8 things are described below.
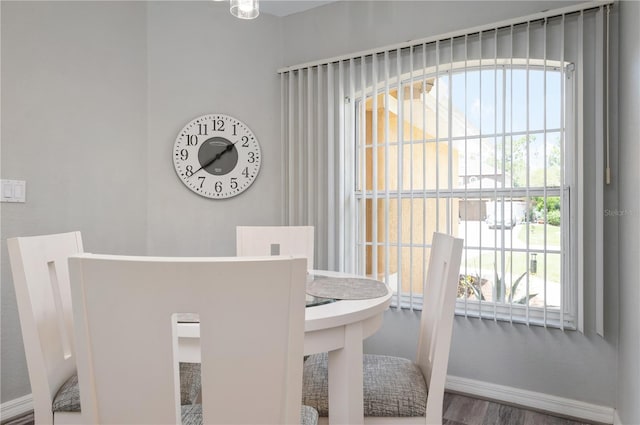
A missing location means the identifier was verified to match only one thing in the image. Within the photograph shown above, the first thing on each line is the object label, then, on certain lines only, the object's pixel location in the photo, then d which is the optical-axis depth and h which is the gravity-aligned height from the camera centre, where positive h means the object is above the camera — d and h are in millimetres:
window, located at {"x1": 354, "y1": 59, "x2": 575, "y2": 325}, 2301 +153
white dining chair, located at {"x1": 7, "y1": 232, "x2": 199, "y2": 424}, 1287 -388
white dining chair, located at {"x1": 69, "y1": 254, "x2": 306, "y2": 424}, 753 -231
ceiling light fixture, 1677 +817
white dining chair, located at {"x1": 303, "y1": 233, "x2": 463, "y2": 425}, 1352 -599
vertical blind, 2195 +421
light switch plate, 2188 +111
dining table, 1142 -396
